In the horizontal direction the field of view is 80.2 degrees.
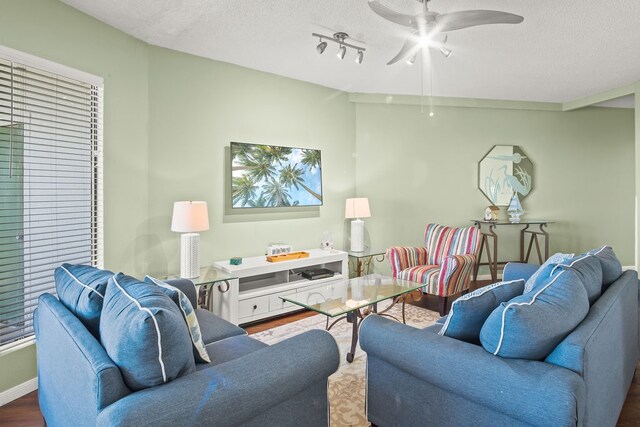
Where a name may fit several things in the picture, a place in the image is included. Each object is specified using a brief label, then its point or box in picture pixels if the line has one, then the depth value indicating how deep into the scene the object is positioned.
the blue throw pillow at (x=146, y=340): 1.22
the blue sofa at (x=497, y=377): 1.34
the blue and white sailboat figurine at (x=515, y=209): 5.46
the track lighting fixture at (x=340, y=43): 3.11
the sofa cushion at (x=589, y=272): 1.86
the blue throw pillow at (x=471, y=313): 1.71
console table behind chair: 5.20
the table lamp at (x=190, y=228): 3.17
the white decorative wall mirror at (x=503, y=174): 5.60
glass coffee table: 2.63
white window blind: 2.40
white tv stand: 3.49
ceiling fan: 2.21
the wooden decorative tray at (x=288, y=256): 3.86
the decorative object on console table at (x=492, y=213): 5.38
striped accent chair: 3.74
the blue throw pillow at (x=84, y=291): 1.58
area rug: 2.16
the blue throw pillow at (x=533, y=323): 1.44
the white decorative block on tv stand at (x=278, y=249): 4.08
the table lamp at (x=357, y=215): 4.62
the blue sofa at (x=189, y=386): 1.16
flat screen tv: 3.96
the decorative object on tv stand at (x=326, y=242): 4.54
